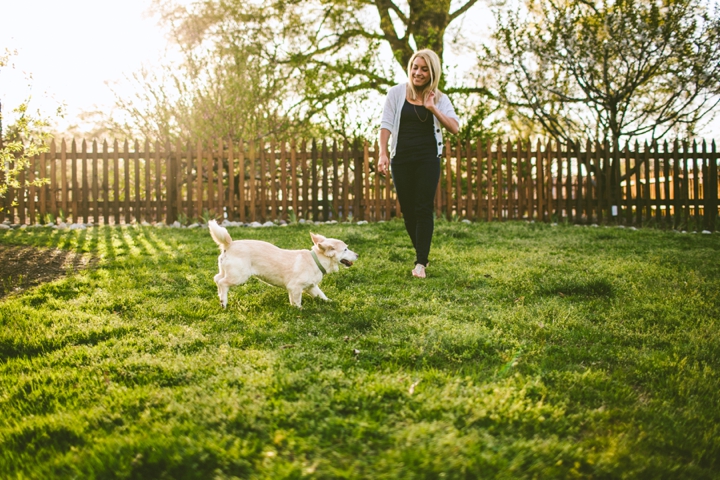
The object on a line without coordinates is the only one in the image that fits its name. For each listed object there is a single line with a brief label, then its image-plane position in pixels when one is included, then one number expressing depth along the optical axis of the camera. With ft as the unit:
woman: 14.55
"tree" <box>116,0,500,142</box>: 33.04
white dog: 11.75
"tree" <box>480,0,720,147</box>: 32.01
